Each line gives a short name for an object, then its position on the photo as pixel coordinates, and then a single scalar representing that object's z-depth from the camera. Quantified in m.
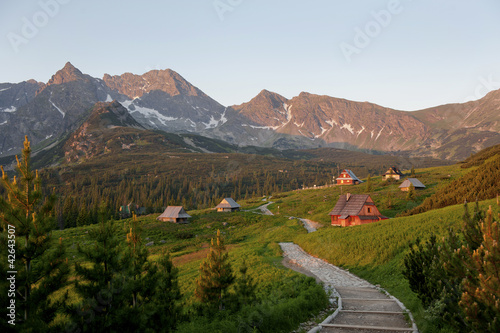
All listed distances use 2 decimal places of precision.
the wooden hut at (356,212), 54.53
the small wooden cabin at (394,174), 115.97
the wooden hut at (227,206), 96.12
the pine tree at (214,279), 16.41
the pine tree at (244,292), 15.85
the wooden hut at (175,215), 79.19
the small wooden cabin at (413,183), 82.09
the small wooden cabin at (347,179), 125.00
